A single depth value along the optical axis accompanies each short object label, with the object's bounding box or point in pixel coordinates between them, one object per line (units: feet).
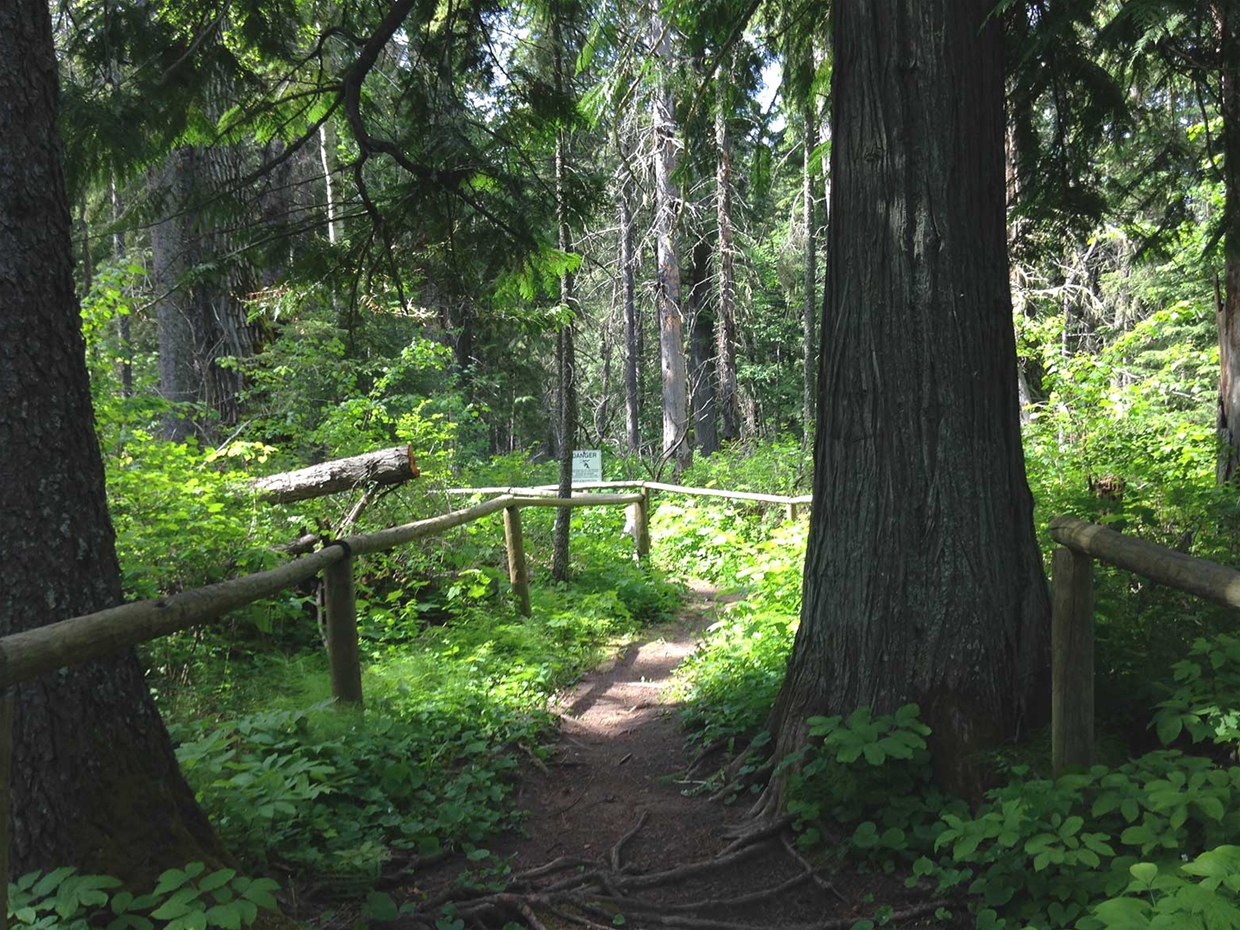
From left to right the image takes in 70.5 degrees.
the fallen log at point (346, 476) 23.11
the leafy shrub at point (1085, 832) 7.82
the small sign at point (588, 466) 42.98
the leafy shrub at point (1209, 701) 8.86
